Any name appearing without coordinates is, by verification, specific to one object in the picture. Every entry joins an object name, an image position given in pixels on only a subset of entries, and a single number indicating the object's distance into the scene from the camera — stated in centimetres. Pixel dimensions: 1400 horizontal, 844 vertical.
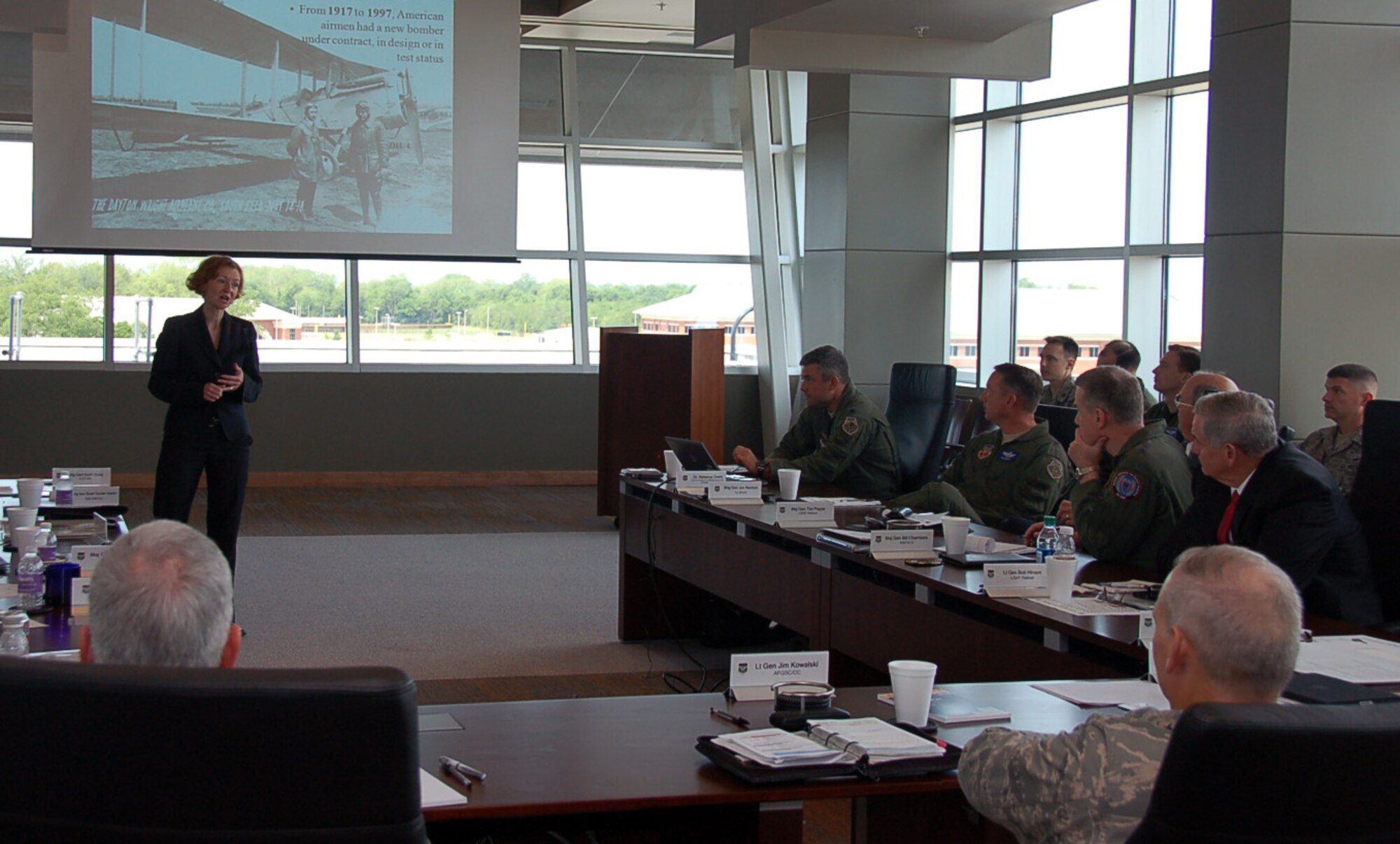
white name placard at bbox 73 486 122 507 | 476
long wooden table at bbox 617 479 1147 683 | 329
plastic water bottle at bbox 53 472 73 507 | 475
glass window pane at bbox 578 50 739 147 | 1176
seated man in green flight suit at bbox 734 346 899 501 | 617
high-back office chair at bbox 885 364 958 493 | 715
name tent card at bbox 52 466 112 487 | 489
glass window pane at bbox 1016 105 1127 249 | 884
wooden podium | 916
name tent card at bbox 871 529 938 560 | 415
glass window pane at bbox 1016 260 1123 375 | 895
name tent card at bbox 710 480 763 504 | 548
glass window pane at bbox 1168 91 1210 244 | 807
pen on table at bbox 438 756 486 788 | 212
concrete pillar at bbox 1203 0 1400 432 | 627
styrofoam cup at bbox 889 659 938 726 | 240
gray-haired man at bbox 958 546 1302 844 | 175
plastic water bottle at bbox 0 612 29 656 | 274
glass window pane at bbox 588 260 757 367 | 1188
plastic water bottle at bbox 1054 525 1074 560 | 385
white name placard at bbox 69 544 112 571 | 346
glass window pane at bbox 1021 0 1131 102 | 866
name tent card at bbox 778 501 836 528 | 483
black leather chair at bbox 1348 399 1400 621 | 413
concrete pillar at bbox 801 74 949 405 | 1034
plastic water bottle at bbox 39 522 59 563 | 343
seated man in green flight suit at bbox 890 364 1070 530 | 529
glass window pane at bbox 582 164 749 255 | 1181
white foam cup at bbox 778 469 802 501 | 532
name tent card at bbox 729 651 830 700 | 263
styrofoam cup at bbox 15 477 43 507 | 447
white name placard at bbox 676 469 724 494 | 576
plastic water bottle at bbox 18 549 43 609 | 319
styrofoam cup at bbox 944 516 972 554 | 407
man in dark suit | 346
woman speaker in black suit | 565
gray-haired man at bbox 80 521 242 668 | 168
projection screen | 895
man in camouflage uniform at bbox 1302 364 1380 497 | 570
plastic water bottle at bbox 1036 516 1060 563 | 394
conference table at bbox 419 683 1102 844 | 206
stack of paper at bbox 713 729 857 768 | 216
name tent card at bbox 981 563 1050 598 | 350
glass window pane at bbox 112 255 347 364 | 1079
